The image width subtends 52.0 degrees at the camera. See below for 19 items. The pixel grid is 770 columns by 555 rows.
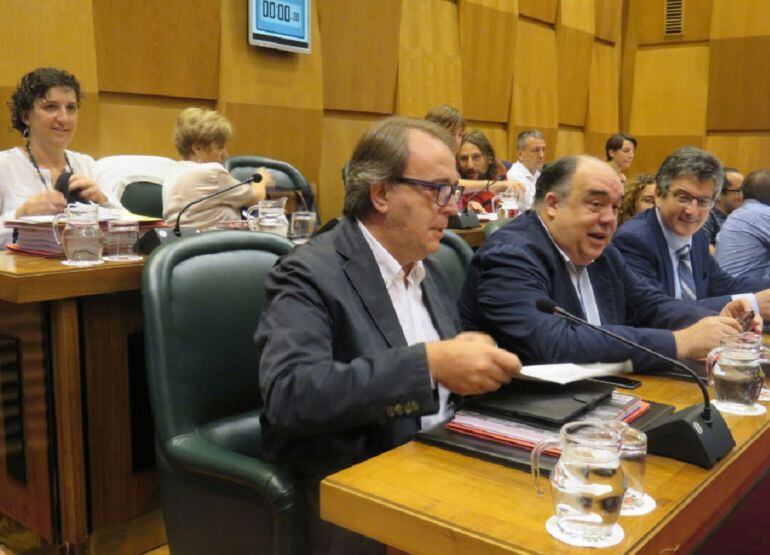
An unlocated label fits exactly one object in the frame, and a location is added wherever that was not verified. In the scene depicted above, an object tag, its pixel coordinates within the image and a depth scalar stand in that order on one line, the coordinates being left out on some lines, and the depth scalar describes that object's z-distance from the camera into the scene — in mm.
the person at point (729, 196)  4758
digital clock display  4551
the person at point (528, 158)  5602
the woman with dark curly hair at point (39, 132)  2881
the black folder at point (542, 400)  1187
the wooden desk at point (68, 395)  1783
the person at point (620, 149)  6993
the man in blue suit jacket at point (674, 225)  2465
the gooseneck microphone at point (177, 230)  2029
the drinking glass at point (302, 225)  2580
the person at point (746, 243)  3199
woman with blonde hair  3066
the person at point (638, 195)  3240
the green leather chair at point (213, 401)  1326
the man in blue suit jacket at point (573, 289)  1726
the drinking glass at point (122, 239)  1999
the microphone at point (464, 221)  3205
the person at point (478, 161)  4863
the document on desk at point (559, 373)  1256
